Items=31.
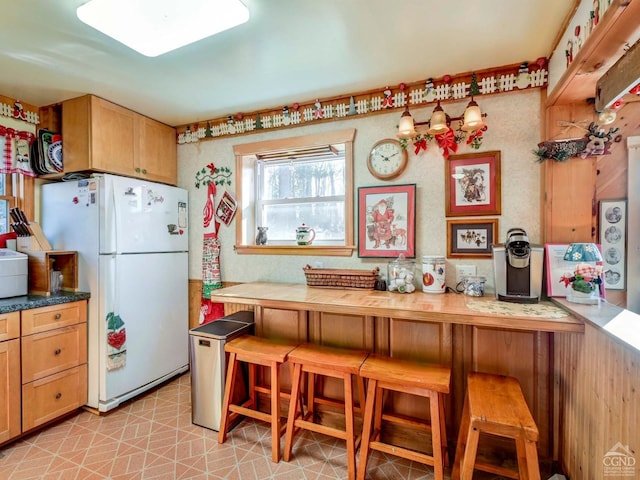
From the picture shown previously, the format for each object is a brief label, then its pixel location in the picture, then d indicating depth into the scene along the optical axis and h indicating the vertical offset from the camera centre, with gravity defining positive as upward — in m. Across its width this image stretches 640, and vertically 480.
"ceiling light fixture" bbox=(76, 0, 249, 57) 1.41 +1.02
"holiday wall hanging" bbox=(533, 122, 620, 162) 1.83 +0.54
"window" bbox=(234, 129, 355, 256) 2.57 +0.40
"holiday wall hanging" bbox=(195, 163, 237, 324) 2.96 +0.00
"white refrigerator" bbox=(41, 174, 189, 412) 2.38 -0.27
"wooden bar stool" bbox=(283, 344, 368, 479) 1.73 -0.77
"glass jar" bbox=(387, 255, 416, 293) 2.21 -0.27
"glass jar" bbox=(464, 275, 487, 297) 2.05 -0.31
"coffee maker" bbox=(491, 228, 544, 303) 1.82 -0.19
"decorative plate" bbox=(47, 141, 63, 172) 2.53 +0.65
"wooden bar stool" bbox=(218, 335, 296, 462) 1.89 -0.84
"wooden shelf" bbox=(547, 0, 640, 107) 1.16 +0.81
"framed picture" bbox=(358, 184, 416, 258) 2.32 +0.12
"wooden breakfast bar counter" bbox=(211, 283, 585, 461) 1.65 -0.57
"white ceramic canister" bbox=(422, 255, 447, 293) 2.15 -0.24
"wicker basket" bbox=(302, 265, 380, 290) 2.31 -0.30
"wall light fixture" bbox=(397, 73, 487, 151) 1.92 +0.74
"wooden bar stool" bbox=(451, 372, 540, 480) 1.29 -0.75
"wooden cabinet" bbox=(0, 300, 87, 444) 1.97 -0.87
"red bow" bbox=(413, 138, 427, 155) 2.27 +0.66
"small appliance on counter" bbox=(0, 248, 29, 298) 2.18 -0.26
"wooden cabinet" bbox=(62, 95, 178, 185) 2.40 +0.79
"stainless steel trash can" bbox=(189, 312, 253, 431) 2.15 -0.92
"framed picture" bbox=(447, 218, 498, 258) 2.13 +0.00
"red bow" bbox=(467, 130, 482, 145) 2.15 +0.69
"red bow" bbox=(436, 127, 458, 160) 2.19 +0.66
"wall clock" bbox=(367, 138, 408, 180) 2.34 +0.58
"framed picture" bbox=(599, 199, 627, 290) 1.83 -0.02
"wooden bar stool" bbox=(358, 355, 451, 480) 1.55 -0.77
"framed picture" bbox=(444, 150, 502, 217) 2.12 +0.36
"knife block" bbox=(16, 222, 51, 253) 2.41 -0.04
